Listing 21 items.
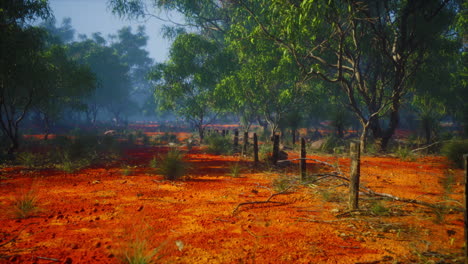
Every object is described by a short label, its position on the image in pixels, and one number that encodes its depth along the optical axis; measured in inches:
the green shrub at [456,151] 354.3
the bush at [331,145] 613.5
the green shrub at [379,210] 184.1
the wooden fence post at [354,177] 186.1
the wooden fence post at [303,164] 288.8
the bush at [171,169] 325.4
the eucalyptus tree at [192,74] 803.4
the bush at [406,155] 469.8
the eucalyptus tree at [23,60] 407.5
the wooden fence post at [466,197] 97.4
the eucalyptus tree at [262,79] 629.0
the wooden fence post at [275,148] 375.7
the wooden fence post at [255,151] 405.4
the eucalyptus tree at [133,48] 2115.5
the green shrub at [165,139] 909.3
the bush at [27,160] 388.5
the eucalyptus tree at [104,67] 1476.9
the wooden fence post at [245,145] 518.9
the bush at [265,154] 448.9
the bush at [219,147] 612.9
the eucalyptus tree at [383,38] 440.1
